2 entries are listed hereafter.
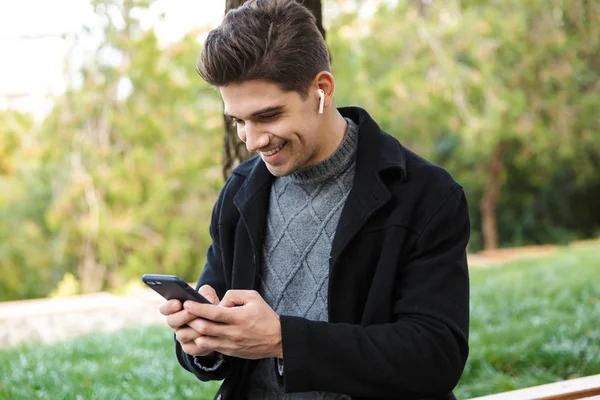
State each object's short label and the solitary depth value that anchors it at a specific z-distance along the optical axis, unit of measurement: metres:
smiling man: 1.67
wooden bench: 2.16
